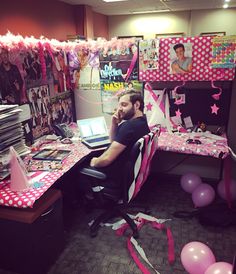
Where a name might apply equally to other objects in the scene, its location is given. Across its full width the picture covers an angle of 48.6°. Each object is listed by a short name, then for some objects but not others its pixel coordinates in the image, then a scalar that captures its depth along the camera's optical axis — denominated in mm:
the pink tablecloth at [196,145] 2196
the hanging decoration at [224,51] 2207
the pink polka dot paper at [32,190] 1569
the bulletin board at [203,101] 2500
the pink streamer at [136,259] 1805
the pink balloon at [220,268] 1430
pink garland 2027
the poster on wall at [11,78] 2023
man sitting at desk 1929
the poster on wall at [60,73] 2633
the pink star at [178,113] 2660
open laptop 2451
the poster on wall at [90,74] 2746
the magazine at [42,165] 1948
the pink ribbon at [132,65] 2551
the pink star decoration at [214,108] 2545
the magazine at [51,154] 2107
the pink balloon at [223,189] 2391
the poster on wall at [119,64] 2585
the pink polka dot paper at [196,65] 2287
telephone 2621
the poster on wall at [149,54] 2423
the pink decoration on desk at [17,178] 1671
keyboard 2469
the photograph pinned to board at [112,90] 2688
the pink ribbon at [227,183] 2364
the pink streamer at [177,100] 2598
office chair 1843
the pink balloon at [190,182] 2553
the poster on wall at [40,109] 2382
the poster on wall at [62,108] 2697
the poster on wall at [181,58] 2346
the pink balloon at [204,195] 2355
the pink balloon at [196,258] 1593
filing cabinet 1596
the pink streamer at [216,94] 2466
